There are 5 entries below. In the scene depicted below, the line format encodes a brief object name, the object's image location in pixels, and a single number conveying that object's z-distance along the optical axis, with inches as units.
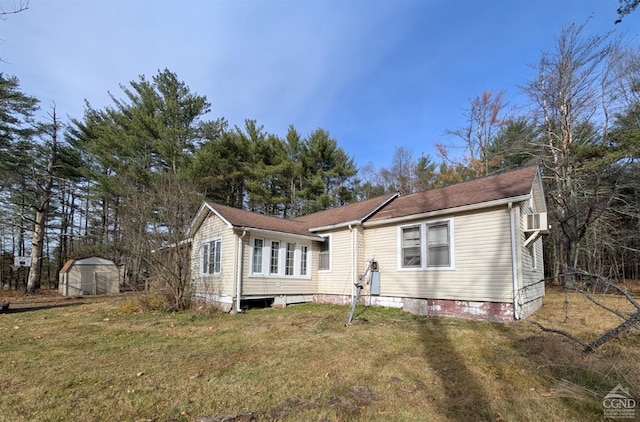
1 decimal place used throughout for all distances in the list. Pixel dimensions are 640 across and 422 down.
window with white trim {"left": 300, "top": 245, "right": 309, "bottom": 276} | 471.2
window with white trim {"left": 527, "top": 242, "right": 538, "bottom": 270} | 363.9
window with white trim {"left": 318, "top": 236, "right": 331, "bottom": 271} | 479.6
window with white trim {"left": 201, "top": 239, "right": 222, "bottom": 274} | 442.3
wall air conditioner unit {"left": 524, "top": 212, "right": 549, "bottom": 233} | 305.9
